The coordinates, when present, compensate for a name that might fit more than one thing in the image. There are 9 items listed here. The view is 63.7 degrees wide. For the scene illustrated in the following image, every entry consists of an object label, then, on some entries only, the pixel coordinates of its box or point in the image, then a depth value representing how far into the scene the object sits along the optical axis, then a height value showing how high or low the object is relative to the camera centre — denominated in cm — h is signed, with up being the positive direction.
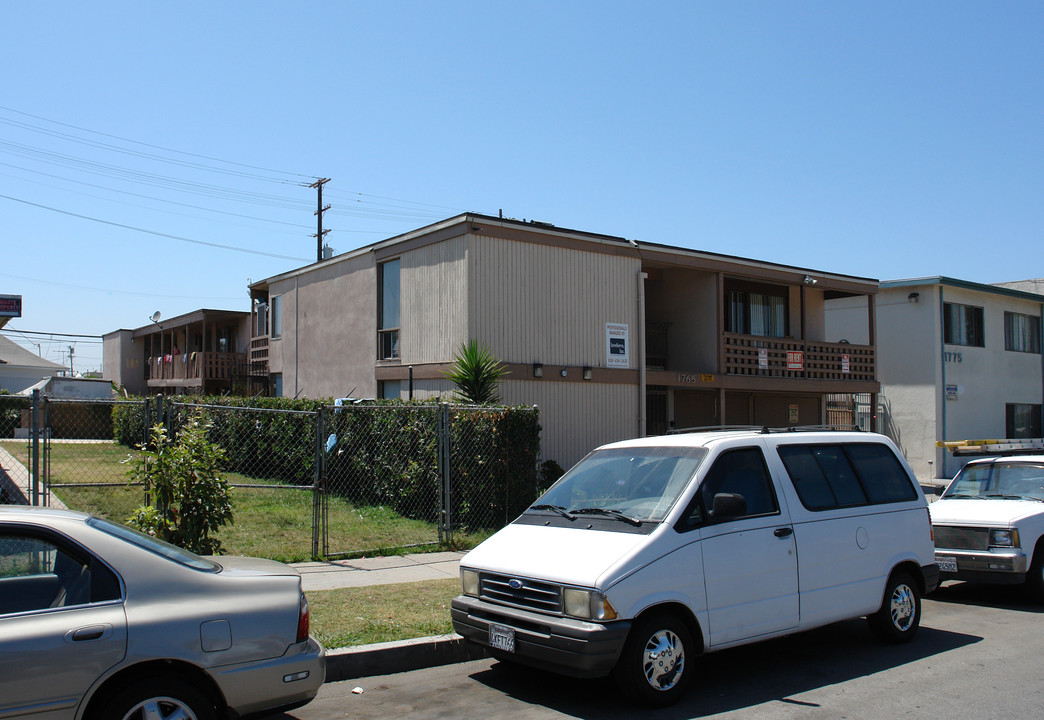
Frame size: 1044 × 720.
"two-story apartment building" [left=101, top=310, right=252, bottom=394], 2966 +181
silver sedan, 402 -118
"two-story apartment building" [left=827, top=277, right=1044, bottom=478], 2534 +103
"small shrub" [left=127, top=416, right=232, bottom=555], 816 -90
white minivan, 563 -120
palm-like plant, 1452 +39
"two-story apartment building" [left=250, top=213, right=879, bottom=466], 1619 +156
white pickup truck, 901 -150
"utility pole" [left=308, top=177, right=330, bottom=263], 4111 +867
